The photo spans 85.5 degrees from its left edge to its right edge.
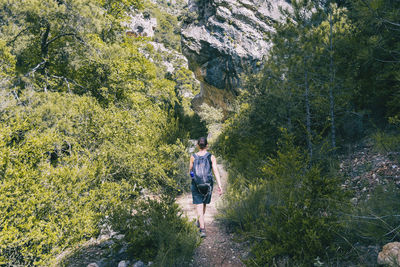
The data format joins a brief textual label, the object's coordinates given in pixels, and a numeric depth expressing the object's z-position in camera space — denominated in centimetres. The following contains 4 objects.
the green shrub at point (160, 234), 279
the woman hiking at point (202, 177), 353
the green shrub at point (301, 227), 241
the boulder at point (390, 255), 191
